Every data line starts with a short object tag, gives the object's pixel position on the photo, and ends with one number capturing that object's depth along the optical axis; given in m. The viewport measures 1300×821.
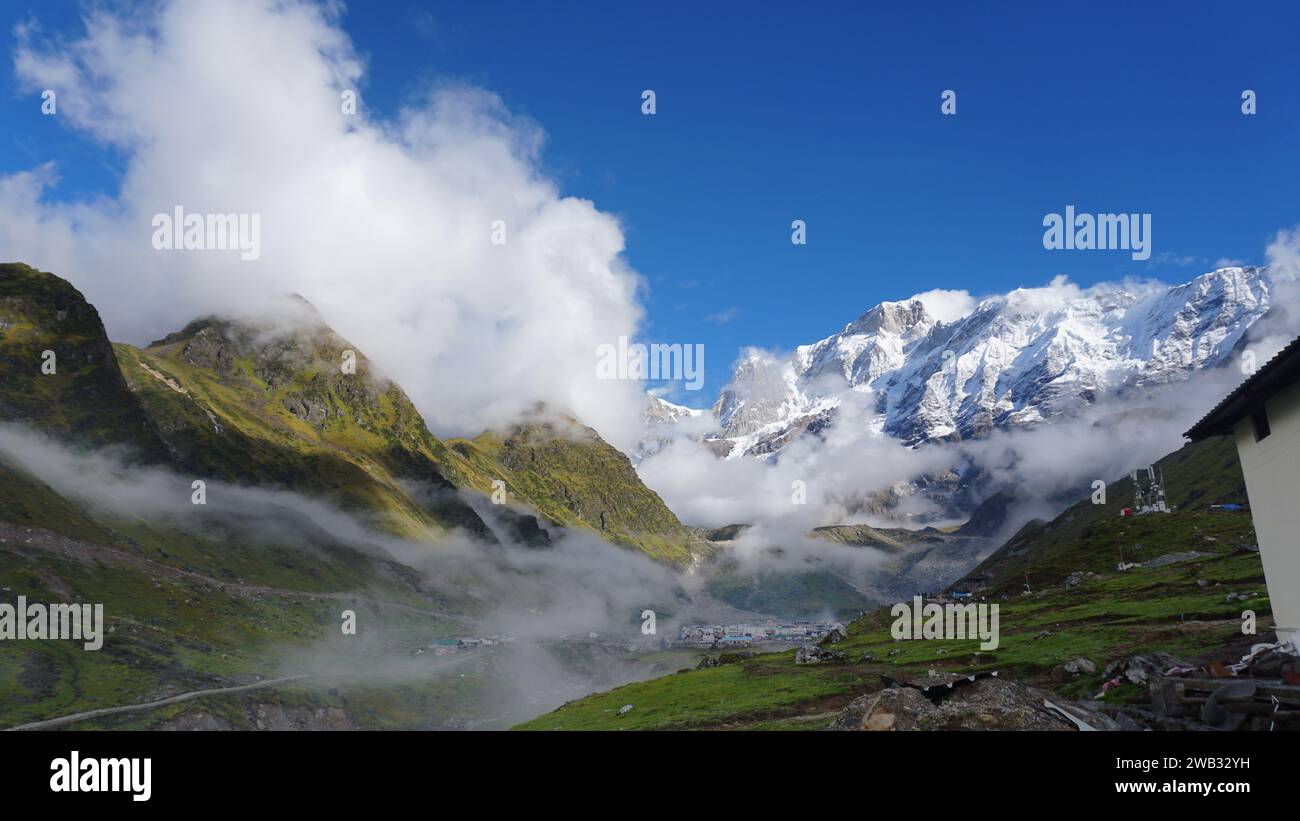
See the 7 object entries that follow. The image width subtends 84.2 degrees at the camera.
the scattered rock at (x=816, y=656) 79.06
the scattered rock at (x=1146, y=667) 34.62
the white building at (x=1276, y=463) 30.23
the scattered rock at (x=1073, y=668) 42.22
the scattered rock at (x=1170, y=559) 117.16
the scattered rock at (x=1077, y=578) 120.04
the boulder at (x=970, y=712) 26.30
